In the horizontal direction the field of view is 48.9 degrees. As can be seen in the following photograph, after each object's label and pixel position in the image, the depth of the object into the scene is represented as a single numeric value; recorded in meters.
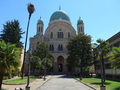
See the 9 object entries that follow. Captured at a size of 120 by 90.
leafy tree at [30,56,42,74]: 35.37
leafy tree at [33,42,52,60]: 43.62
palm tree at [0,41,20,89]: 13.11
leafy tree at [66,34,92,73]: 39.00
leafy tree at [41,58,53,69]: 37.03
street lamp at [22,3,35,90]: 19.01
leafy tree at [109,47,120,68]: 15.65
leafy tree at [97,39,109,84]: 24.50
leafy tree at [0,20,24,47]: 35.41
